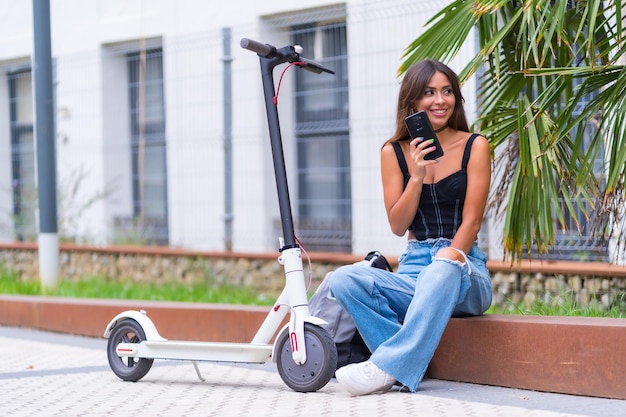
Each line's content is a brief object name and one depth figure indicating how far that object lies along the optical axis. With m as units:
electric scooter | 4.92
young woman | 4.79
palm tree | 5.29
